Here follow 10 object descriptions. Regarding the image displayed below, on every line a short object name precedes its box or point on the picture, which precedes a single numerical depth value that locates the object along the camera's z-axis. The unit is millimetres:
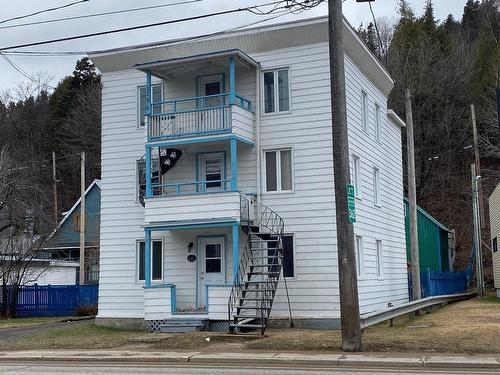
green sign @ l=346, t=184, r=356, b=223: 15367
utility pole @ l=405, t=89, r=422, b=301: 26766
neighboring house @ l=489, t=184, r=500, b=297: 33375
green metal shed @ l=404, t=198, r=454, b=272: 38500
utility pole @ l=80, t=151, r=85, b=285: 36669
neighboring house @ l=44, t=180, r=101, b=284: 49156
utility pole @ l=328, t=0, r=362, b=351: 15188
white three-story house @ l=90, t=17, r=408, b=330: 21516
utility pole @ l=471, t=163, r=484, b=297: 36500
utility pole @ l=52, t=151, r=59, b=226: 49519
